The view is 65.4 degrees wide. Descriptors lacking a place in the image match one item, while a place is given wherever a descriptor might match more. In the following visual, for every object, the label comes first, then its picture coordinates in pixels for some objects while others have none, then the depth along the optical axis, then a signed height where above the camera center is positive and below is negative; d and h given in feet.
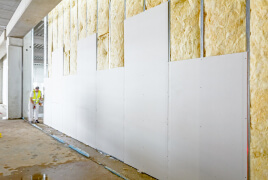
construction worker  28.53 -1.90
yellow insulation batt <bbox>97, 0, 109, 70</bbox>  15.42 +4.13
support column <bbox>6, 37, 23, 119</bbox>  31.27 +1.72
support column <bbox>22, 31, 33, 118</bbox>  32.24 +3.31
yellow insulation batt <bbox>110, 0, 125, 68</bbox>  13.93 +3.85
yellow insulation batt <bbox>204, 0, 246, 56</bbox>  7.98 +2.57
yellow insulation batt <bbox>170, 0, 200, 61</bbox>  9.51 +2.87
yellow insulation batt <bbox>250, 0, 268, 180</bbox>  7.30 +0.04
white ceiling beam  18.60 +7.73
